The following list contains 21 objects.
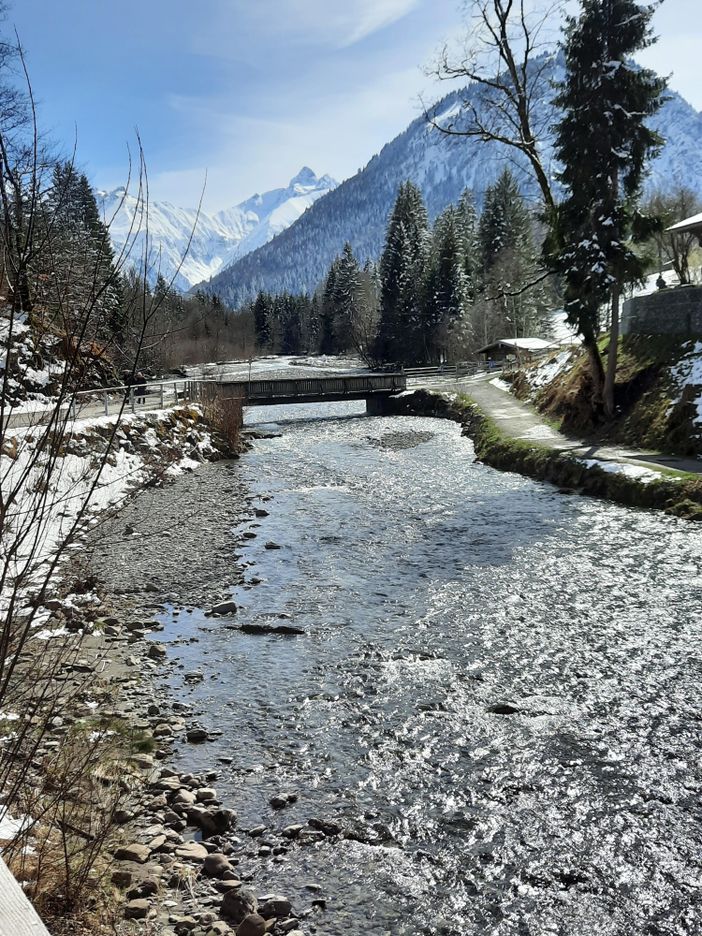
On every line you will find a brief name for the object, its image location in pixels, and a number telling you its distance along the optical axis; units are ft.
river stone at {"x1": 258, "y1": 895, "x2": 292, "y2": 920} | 15.05
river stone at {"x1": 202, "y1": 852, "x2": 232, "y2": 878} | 16.22
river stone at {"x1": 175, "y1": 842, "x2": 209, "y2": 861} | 16.51
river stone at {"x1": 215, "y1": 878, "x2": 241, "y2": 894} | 15.61
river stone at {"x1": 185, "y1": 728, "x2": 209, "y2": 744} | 22.45
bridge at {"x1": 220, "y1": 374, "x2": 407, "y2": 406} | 140.09
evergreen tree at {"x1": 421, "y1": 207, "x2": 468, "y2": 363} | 221.87
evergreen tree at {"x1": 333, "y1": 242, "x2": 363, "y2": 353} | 298.93
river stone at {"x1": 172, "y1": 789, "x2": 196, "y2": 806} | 18.80
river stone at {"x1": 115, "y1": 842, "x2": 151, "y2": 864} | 15.79
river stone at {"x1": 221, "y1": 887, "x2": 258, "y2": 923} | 14.71
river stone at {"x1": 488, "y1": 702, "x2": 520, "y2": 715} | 24.06
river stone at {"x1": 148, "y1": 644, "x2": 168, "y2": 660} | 29.04
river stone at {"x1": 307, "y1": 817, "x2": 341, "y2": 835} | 18.16
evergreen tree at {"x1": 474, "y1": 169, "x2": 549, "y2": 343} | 219.82
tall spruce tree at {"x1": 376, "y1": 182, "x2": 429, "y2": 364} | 236.84
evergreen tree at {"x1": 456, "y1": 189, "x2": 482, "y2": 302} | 241.14
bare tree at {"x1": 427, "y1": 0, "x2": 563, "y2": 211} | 78.84
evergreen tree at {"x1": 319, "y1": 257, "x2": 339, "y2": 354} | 341.13
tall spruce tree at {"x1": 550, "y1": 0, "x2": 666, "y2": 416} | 72.74
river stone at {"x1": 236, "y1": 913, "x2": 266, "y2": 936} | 14.07
